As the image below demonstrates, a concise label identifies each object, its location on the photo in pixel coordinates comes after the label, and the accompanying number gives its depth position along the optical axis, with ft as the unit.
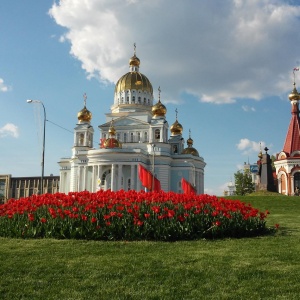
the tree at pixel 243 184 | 211.82
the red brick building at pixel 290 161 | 143.33
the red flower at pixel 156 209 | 34.47
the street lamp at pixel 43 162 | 75.39
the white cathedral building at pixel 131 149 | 147.74
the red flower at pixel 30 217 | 35.55
